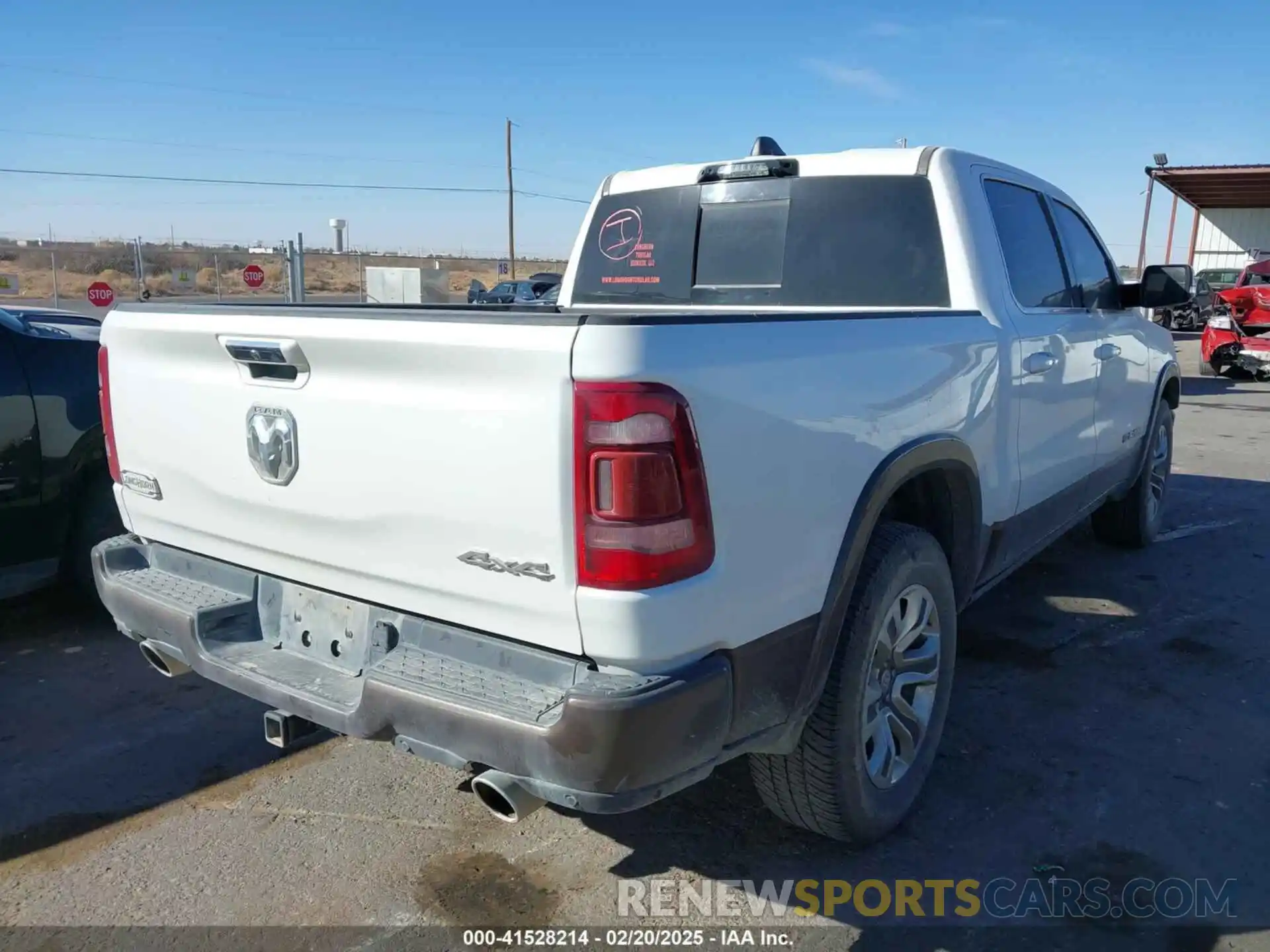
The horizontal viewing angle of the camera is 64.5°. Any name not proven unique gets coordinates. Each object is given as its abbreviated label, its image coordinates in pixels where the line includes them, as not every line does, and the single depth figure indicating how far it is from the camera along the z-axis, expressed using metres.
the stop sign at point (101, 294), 17.50
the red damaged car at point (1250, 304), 17.03
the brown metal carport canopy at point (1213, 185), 28.89
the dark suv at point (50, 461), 4.46
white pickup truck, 2.07
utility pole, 45.80
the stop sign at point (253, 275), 21.92
